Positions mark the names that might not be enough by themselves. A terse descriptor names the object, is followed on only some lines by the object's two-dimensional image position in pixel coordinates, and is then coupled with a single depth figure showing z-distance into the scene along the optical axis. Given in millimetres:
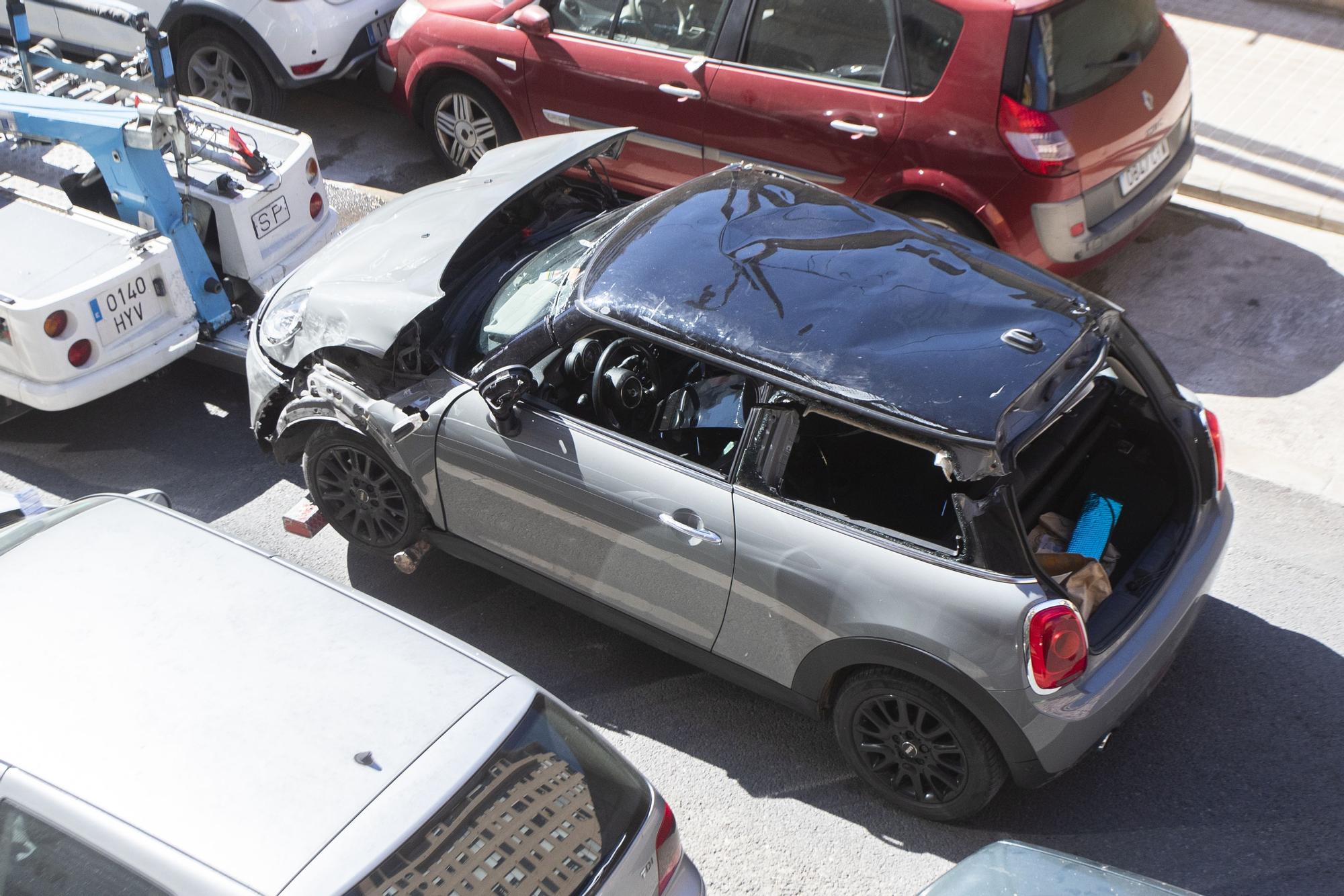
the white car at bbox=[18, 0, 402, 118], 7965
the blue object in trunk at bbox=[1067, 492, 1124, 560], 4125
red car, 5867
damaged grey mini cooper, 3701
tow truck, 5531
